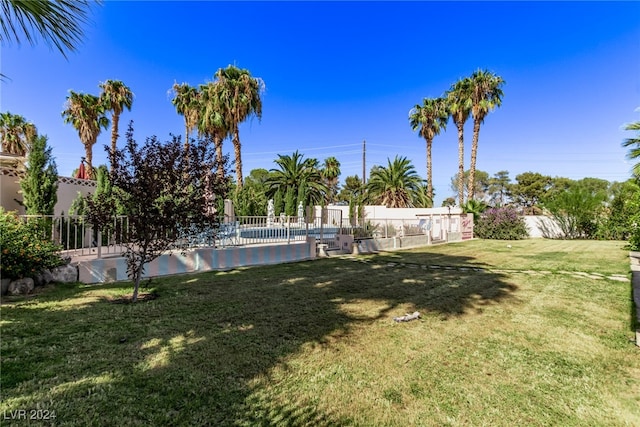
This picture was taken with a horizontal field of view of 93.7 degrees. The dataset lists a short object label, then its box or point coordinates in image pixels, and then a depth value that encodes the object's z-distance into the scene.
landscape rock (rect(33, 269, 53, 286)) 6.33
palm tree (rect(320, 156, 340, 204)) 47.22
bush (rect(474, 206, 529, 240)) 23.67
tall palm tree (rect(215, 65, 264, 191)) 21.92
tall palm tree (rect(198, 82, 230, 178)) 21.86
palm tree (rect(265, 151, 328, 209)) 31.19
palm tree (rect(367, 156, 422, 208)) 32.53
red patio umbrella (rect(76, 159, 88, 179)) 15.46
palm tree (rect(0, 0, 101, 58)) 2.51
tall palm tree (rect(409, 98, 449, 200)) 33.19
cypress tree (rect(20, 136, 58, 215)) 9.07
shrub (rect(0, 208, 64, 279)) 5.76
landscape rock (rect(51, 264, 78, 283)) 6.65
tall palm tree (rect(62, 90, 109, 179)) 22.17
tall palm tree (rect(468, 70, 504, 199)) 27.08
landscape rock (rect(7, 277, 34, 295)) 5.78
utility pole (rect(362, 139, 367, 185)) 36.95
